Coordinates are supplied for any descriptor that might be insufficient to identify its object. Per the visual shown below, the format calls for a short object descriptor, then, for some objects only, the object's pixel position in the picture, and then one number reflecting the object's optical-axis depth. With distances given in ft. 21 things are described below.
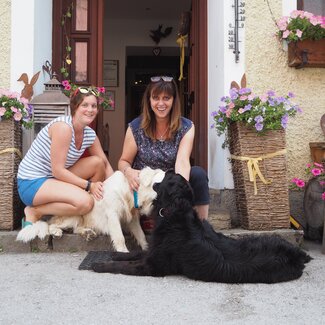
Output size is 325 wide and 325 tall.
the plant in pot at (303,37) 13.03
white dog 9.94
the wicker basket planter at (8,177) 11.55
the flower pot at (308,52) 13.21
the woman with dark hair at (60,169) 10.76
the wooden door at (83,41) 15.16
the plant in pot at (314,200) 12.17
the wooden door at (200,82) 15.20
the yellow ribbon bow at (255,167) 11.53
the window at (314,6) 14.28
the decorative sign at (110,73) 28.99
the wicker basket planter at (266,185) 11.60
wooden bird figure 27.40
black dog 8.40
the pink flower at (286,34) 13.19
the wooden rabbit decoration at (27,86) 13.03
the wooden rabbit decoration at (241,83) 13.00
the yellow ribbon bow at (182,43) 18.03
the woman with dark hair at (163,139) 10.96
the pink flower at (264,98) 11.60
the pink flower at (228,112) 11.71
